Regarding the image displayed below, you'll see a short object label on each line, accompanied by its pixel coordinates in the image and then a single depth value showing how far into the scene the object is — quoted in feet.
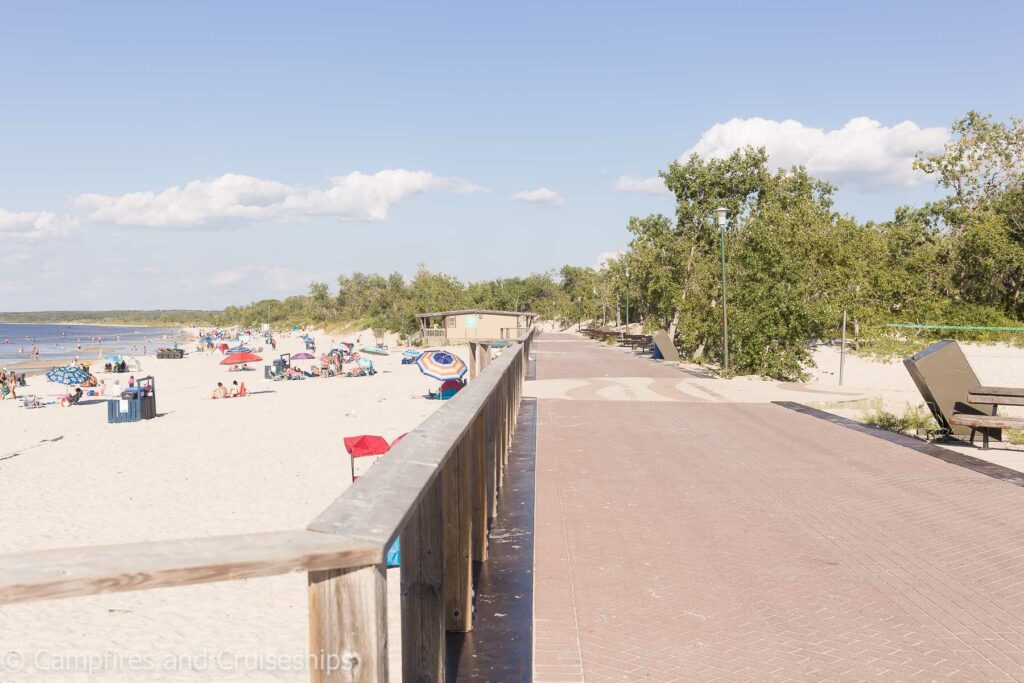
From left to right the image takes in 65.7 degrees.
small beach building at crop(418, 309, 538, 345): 227.61
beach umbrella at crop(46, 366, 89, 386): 118.32
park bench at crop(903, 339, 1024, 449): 38.81
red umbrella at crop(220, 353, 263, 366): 130.74
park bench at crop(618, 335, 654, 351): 145.32
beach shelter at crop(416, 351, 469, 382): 78.95
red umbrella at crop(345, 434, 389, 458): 39.42
